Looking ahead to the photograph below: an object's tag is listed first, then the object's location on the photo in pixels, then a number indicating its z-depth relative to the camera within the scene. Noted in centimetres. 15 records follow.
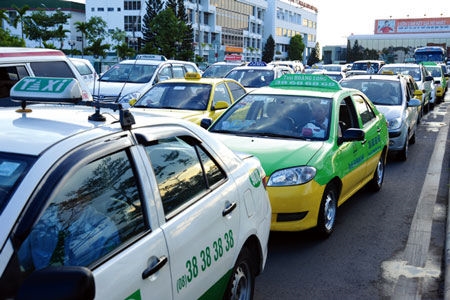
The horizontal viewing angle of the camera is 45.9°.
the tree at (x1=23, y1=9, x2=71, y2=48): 7031
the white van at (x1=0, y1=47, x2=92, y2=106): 725
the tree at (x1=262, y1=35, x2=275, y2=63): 10156
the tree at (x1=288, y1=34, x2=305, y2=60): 11150
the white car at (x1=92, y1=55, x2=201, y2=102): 1352
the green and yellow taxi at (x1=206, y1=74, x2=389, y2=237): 533
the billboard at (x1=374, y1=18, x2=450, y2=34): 12294
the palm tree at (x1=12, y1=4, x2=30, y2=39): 4233
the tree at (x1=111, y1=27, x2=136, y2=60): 5148
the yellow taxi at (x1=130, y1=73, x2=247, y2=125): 946
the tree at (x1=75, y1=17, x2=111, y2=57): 5703
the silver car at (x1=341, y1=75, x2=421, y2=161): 1010
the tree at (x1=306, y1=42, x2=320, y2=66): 11213
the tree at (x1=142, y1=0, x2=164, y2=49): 6925
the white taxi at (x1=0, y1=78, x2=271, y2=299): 199
